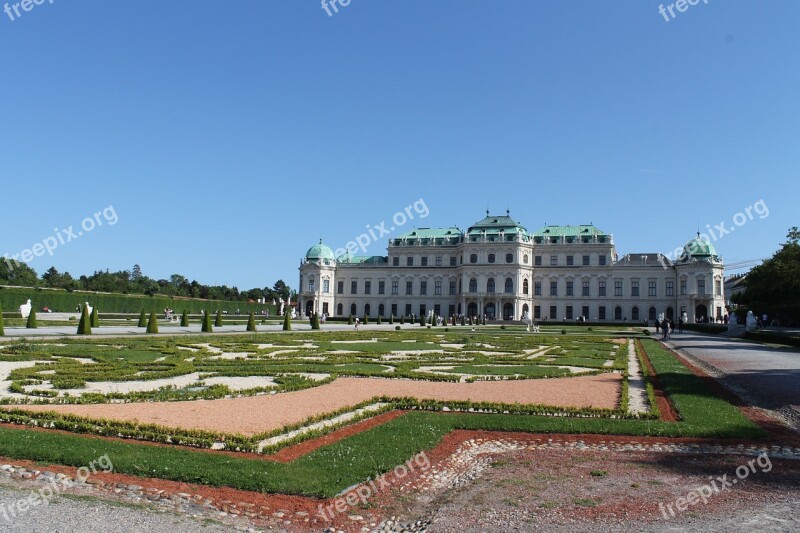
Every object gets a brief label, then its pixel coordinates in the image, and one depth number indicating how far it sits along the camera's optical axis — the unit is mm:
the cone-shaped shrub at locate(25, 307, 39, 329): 32312
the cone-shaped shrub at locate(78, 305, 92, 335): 28250
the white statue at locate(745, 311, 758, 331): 44719
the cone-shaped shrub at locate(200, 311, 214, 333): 35062
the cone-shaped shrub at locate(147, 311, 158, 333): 31703
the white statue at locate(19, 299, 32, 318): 43500
